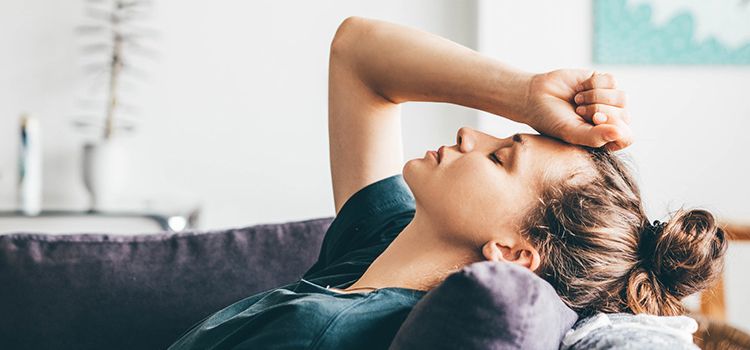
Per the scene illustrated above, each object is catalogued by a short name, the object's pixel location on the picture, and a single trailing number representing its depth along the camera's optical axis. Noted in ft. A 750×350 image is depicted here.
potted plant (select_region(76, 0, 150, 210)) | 9.86
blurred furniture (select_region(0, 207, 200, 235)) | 8.71
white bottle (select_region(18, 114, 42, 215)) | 9.15
